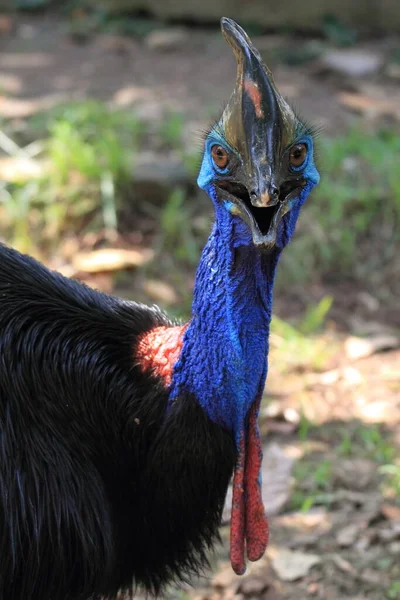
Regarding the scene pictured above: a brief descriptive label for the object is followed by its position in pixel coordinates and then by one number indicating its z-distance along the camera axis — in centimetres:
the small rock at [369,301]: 830
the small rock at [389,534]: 573
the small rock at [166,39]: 1272
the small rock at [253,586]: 537
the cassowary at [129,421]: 383
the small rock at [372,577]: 544
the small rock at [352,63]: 1182
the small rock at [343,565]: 552
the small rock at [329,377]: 736
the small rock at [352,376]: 738
